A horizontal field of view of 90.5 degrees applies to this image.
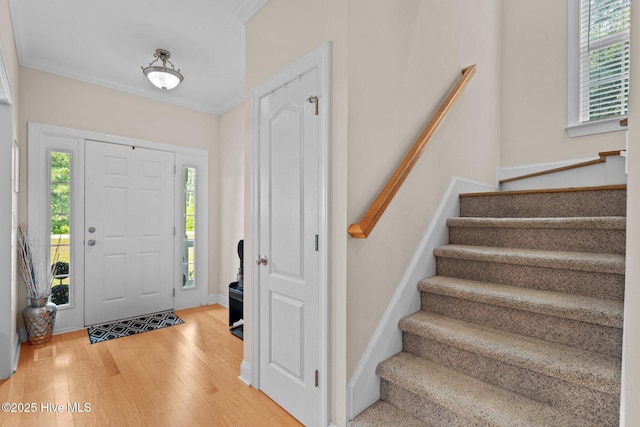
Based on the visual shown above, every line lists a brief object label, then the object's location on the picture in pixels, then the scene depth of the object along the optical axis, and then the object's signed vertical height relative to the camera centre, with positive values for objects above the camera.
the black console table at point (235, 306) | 3.18 -0.98
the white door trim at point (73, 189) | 3.01 +0.28
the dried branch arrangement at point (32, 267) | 2.86 -0.51
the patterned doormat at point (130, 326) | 3.11 -1.21
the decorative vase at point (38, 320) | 2.83 -0.98
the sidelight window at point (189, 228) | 4.05 -0.21
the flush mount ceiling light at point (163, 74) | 2.80 +1.23
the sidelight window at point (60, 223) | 3.16 -0.12
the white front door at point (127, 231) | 3.37 -0.22
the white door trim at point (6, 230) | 2.27 -0.14
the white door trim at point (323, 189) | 1.67 +0.12
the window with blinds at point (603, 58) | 2.60 +1.31
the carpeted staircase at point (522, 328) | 1.32 -0.59
